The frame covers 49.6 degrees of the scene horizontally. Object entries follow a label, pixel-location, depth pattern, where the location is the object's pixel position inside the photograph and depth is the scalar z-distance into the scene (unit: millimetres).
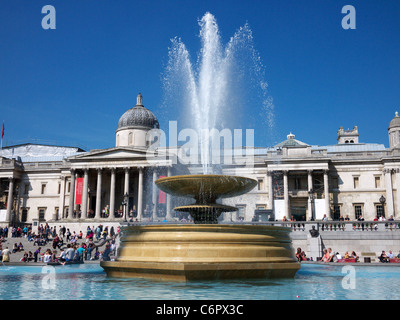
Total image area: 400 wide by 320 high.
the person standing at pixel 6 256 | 22000
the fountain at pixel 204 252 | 10164
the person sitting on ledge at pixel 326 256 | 21886
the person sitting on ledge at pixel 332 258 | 21673
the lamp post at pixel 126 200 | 39456
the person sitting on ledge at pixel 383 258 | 22889
